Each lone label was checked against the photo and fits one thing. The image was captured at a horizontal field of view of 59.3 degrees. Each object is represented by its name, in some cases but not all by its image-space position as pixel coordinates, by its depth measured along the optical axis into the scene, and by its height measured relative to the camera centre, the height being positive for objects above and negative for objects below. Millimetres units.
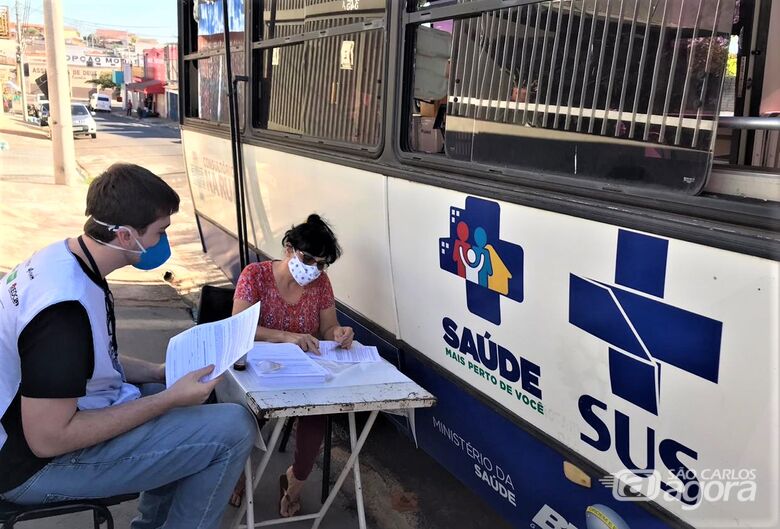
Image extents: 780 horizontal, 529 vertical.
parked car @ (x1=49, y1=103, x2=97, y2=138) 27359 -1311
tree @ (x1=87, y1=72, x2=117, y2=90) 75700 +768
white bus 1454 -340
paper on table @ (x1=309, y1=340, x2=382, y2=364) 2605 -951
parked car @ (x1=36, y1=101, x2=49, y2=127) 35156 -1341
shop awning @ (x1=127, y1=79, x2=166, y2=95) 54988 +385
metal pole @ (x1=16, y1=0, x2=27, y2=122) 38953 +1662
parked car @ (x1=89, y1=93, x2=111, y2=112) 55031 -1033
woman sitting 2734 -838
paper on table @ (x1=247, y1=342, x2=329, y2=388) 2309 -913
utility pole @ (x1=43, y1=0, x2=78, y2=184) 13648 -133
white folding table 2117 -941
